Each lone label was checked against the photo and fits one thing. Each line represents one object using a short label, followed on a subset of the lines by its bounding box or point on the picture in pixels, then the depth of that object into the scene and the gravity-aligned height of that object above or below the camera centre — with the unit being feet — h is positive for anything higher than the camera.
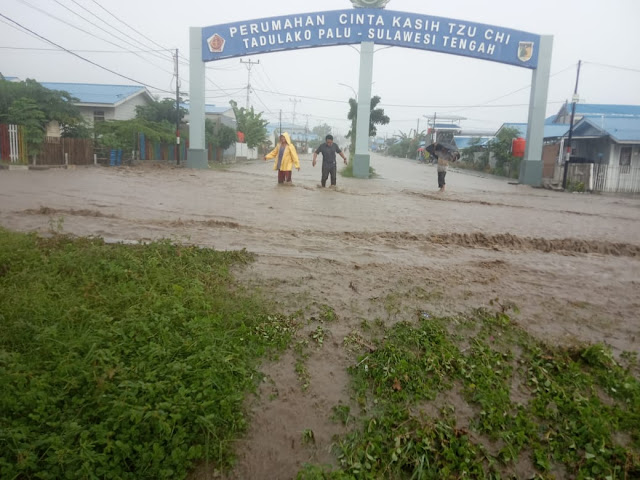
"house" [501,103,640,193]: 70.74 +4.44
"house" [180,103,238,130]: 141.71 +14.86
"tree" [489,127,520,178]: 100.79 +4.69
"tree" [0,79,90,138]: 69.00 +7.67
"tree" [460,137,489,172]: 127.13 +5.58
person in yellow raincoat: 48.01 +1.05
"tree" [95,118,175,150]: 77.00 +4.48
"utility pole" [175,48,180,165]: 88.78 +6.23
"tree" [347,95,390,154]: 91.20 +10.60
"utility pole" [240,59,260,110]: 167.02 +28.89
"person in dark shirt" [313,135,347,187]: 46.37 +1.14
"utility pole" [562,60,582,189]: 71.15 +3.44
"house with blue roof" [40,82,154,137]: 95.96 +12.76
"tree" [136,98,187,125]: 102.32 +10.81
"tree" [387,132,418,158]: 226.38 +12.68
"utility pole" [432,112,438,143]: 166.55 +13.17
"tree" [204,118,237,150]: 115.34 +7.19
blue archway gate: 67.72 +18.77
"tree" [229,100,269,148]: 142.20 +12.35
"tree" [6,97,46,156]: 65.67 +4.78
